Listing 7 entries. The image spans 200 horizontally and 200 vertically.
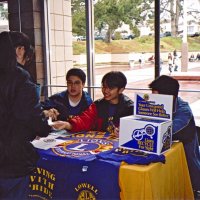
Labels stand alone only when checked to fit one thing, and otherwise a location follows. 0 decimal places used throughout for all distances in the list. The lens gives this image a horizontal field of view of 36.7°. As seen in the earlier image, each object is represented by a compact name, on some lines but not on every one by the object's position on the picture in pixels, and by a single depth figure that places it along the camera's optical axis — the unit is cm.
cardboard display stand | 146
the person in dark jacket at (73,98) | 245
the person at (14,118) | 124
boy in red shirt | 217
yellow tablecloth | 138
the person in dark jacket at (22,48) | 177
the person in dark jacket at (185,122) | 185
